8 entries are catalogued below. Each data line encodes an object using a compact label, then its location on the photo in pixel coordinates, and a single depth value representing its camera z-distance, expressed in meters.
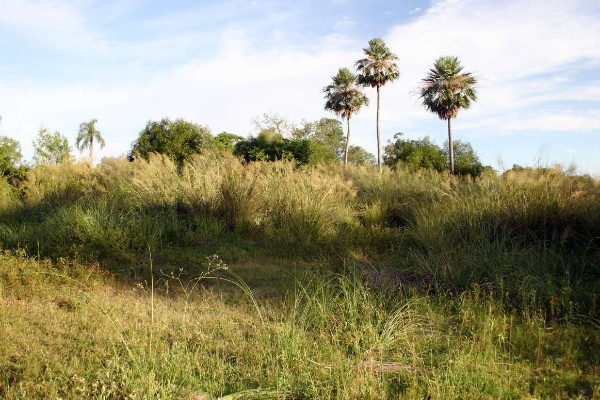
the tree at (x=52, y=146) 23.05
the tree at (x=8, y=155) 17.36
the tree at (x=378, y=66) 36.06
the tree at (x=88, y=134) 56.25
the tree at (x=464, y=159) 33.24
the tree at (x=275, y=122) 45.97
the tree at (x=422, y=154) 32.75
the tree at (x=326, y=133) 48.62
